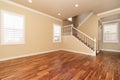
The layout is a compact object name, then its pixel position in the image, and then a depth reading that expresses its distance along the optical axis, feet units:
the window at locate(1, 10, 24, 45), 7.57
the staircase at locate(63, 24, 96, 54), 12.79
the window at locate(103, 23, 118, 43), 14.48
